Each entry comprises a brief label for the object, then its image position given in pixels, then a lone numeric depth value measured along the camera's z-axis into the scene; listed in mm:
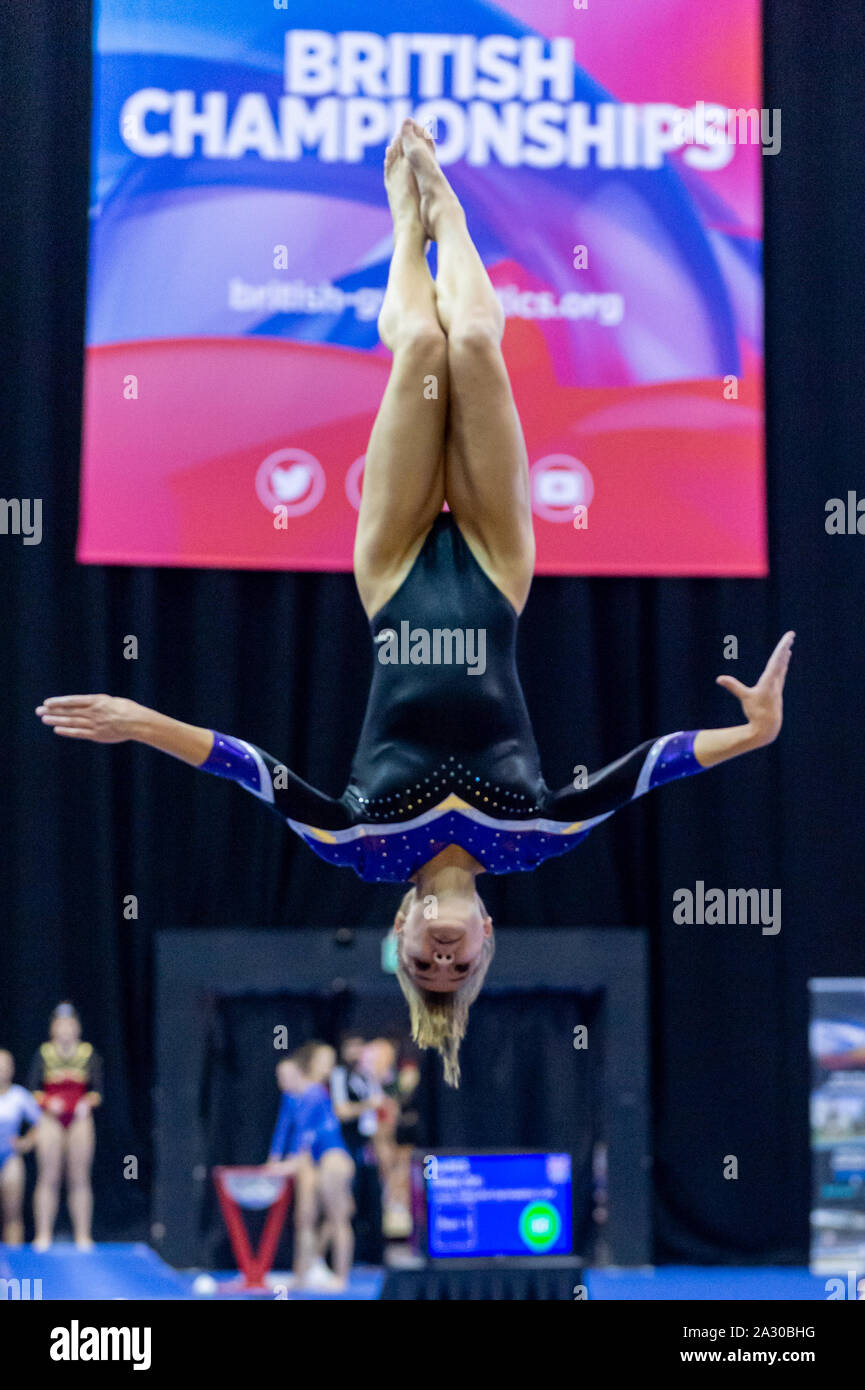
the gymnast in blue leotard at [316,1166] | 6934
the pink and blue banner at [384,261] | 7395
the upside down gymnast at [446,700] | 4012
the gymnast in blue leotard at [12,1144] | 7199
